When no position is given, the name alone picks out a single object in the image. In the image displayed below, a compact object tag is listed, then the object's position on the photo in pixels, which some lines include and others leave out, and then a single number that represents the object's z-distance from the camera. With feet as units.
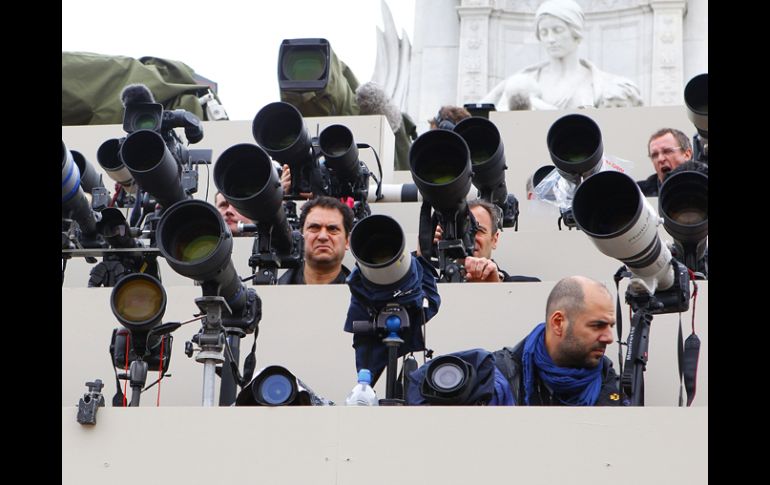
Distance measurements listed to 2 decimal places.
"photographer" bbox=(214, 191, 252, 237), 42.42
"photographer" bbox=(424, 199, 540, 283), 36.47
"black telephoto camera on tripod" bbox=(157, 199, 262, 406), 27.17
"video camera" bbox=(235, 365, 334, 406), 26.84
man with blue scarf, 29.07
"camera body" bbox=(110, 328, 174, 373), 30.37
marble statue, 73.41
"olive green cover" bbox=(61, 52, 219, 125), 63.16
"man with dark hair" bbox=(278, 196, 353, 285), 36.58
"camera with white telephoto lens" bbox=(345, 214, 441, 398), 28.55
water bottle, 27.17
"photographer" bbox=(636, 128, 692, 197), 40.24
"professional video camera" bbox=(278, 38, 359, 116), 43.88
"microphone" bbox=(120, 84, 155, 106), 37.55
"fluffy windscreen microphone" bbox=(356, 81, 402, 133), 58.49
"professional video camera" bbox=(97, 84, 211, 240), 31.94
